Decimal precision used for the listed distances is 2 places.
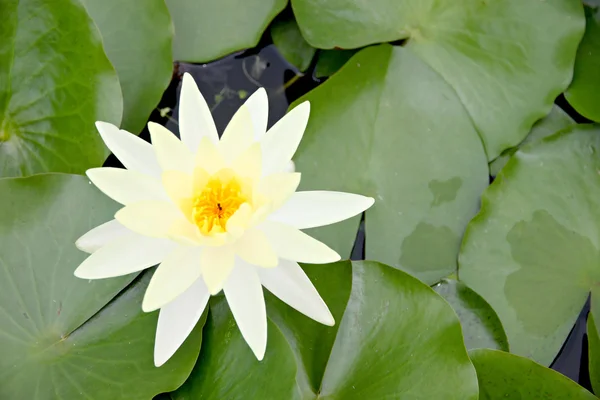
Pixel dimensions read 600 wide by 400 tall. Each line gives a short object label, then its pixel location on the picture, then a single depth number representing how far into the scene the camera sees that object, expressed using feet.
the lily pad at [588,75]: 3.15
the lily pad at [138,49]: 3.09
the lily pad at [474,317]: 3.04
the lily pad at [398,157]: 3.07
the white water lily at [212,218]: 2.79
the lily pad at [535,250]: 3.07
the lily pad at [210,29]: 3.15
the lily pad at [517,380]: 2.98
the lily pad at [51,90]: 3.03
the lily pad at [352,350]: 2.93
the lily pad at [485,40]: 3.14
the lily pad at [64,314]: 2.92
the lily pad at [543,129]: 3.15
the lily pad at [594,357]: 3.03
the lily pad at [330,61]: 3.21
